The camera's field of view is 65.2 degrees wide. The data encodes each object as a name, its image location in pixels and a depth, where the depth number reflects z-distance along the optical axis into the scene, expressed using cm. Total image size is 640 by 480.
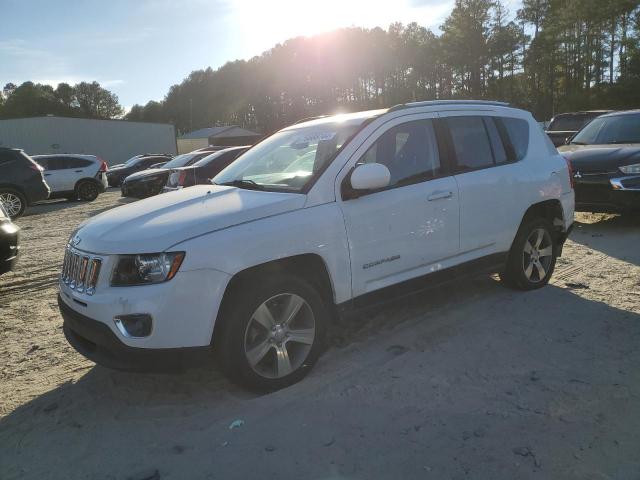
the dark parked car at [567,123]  1337
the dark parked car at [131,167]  2467
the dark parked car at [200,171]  1027
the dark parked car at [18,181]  1234
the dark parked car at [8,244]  534
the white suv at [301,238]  287
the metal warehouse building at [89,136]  3741
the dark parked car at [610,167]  726
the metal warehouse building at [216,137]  6328
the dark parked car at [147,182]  1530
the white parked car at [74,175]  1653
